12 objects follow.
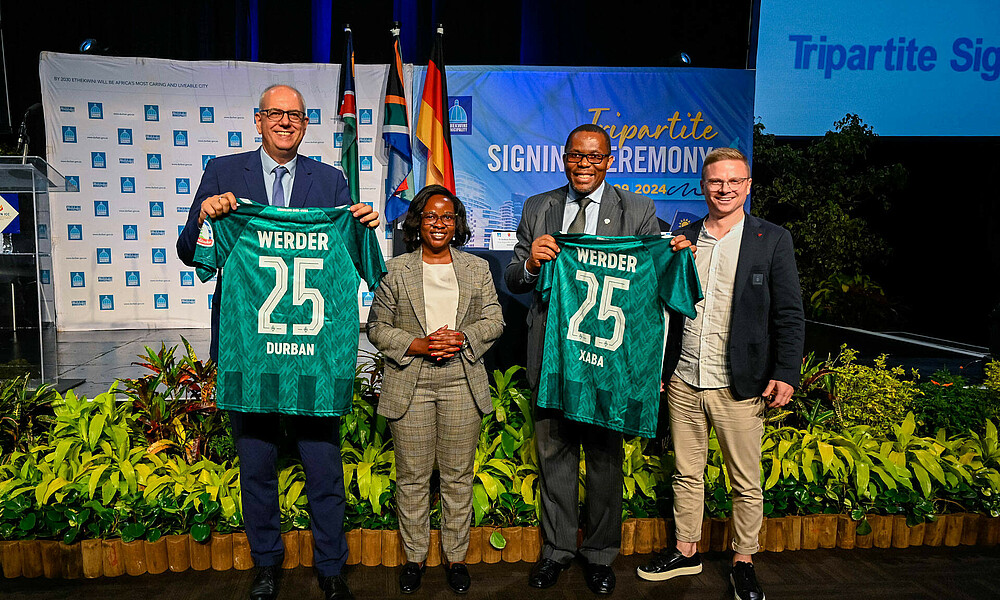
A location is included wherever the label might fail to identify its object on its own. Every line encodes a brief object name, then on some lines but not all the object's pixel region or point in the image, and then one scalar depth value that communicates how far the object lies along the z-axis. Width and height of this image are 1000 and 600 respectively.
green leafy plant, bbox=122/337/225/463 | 2.95
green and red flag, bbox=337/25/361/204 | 6.91
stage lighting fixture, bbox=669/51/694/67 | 7.06
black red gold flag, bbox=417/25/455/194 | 6.60
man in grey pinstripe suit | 2.39
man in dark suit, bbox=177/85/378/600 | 2.24
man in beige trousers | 2.22
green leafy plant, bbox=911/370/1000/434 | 3.27
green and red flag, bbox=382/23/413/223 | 6.89
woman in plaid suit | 2.28
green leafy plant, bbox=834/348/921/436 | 3.19
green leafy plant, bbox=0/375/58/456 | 3.04
